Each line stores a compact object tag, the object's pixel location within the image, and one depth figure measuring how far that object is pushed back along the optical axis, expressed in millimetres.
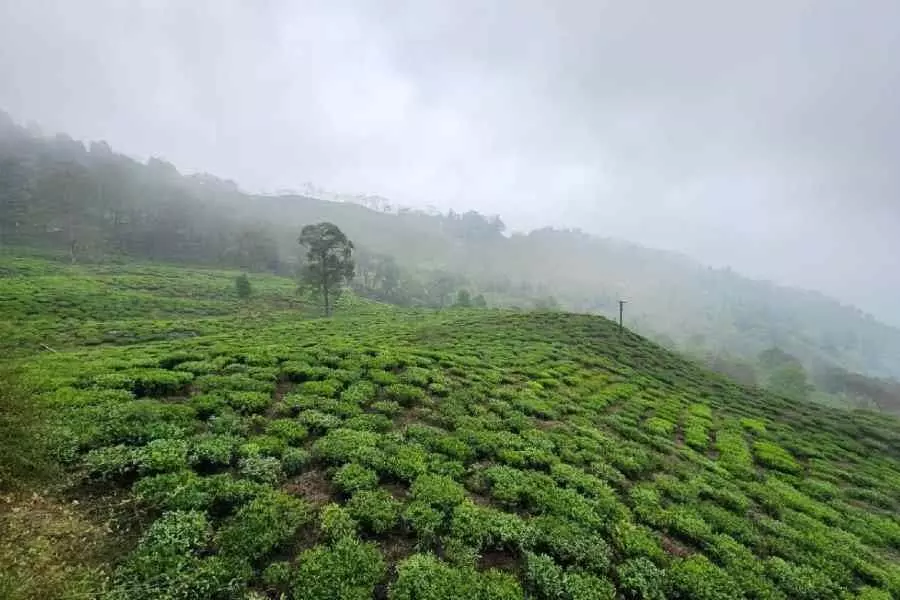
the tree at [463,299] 106325
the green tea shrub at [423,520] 9883
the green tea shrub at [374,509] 9912
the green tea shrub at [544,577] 9016
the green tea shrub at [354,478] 10961
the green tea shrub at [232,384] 15062
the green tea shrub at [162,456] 10219
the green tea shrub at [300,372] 17547
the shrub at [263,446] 11594
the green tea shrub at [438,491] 11016
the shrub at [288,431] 12789
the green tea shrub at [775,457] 20531
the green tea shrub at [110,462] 9820
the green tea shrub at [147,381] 14070
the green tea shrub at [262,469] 10750
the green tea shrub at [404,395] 17172
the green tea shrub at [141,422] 11125
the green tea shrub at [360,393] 16119
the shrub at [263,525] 8547
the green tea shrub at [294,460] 11422
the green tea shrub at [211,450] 10945
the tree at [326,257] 63219
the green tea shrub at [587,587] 9078
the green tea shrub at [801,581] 11000
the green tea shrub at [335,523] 9374
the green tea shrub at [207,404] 13344
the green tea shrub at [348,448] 12180
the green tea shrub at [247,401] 14070
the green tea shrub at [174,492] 9273
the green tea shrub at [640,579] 9656
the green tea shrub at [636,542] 10859
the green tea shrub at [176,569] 7258
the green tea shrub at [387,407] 15805
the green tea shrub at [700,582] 9977
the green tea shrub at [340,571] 7859
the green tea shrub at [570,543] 10109
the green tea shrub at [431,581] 8195
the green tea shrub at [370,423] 14193
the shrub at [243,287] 69938
